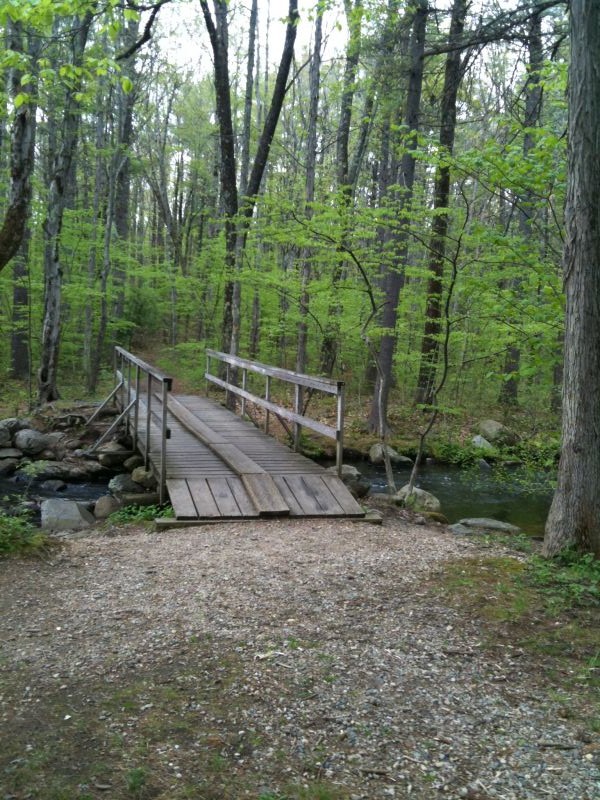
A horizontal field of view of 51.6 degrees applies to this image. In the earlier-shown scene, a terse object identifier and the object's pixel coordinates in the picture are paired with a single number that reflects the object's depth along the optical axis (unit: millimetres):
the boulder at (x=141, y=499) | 7797
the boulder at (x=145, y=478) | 8531
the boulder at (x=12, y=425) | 12391
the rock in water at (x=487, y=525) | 7973
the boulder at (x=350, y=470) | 10345
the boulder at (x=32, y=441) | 11789
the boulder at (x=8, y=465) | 10992
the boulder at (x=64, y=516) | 7562
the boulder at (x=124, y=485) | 9233
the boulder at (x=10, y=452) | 11484
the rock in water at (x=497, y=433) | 14939
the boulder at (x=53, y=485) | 10211
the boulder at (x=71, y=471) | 10742
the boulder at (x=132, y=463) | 10586
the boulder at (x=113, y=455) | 10922
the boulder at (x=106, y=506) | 8086
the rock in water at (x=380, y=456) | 13055
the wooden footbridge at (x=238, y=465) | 6867
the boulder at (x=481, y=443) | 14052
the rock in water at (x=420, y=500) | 8833
